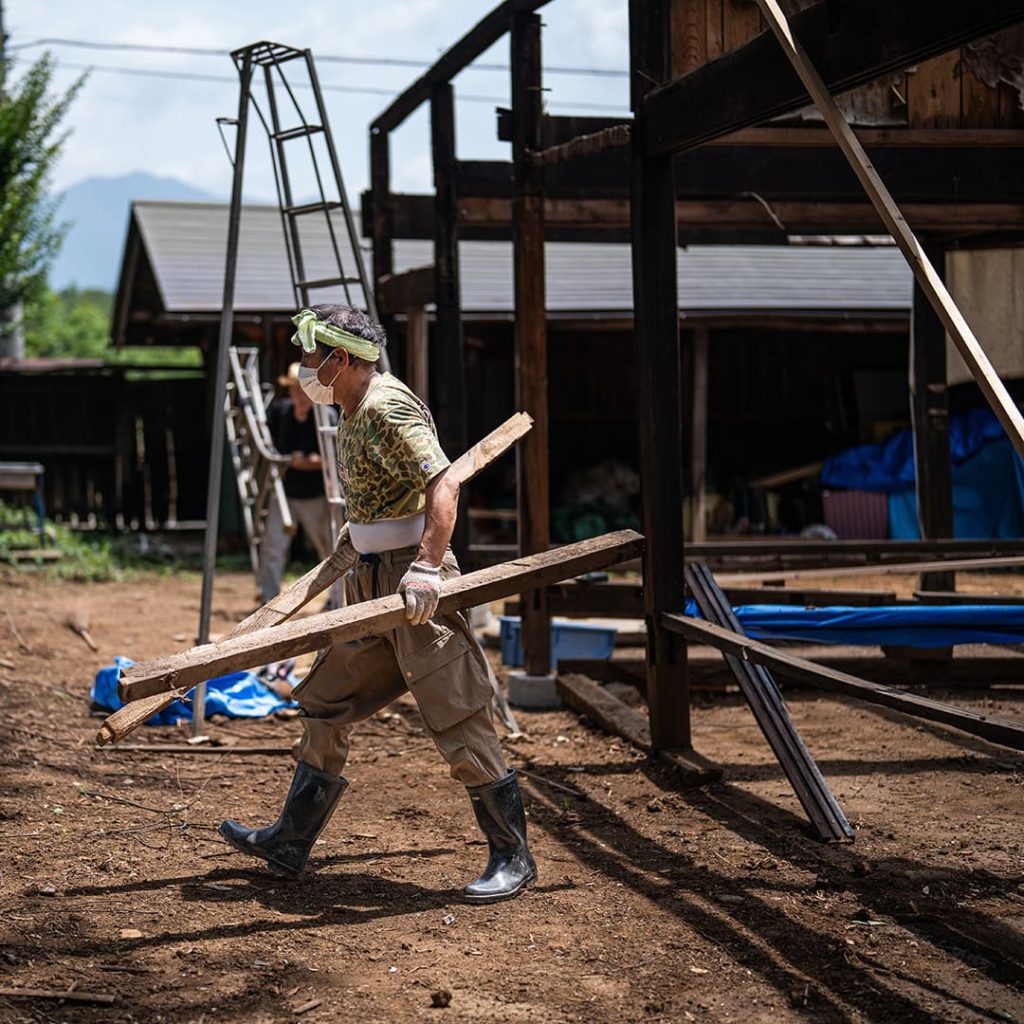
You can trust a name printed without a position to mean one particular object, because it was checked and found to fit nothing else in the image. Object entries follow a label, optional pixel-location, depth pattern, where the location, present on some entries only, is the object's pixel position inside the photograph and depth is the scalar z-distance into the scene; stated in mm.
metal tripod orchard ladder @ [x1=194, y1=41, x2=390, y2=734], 6461
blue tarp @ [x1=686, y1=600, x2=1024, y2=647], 6074
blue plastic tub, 7883
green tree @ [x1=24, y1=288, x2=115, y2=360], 34875
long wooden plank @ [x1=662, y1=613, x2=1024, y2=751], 3736
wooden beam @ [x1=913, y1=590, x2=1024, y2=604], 7703
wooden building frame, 4312
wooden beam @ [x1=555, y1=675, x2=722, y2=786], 5566
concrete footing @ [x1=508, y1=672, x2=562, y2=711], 7527
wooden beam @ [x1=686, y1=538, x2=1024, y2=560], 8031
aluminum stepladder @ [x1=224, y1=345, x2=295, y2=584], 8703
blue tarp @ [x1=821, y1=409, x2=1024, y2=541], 13977
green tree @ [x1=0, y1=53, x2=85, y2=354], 19828
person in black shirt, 9211
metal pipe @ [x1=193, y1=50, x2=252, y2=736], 6418
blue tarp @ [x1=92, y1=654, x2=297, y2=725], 7129
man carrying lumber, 4203
